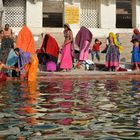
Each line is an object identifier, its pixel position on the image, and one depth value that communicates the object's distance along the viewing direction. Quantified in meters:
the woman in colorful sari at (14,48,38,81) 13.49
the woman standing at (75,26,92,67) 17.84
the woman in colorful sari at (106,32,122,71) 16.73
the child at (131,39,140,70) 17.18
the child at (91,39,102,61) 19.87
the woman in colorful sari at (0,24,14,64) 15.08
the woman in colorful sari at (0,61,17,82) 12.70
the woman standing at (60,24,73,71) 16.38
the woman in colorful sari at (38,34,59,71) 16.44
